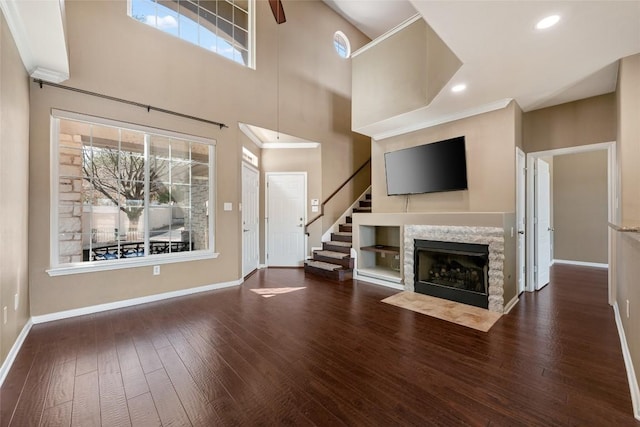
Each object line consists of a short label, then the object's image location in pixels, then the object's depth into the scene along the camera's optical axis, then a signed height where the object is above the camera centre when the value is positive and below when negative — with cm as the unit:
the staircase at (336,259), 500 -88
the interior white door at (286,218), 607 -9
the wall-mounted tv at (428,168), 400 +72
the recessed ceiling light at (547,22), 209 +150
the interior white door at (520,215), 371 -4
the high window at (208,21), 385 +302
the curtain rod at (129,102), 301 +145
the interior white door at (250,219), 512 -11
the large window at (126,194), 317 +27
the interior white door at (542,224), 424 -19
